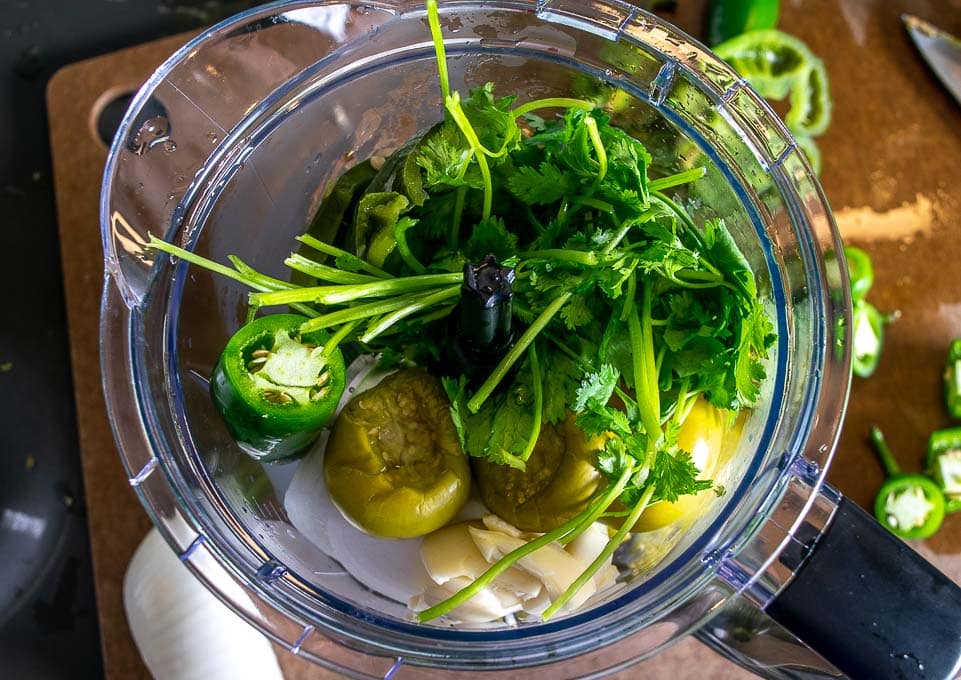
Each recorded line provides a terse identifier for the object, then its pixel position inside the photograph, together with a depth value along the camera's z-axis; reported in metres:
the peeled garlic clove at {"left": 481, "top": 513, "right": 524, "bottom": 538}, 0.31
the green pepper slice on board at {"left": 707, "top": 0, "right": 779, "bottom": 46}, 0.43
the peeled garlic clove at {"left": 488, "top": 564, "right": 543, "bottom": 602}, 0.31
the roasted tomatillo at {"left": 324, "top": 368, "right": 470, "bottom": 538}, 0.31
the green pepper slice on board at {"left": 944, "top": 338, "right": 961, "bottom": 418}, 0.42
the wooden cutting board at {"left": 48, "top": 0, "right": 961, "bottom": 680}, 0.43
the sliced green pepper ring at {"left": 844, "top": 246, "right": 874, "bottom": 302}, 0.42
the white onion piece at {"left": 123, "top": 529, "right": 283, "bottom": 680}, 0.40
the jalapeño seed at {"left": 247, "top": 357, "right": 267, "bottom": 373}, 0.30
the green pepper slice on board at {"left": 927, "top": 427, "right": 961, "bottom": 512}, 0.42
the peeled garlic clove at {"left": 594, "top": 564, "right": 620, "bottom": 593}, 0.31
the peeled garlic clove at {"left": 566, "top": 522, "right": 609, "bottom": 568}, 0.31
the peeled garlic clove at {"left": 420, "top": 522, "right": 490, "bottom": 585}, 0.31
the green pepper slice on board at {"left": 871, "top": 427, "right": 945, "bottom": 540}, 0.41
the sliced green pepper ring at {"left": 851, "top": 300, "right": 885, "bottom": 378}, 0.42
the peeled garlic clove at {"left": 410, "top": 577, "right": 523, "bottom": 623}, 0.31
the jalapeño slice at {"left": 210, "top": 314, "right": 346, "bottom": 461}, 0.30
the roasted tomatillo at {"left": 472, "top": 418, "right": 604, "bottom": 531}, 0.31
